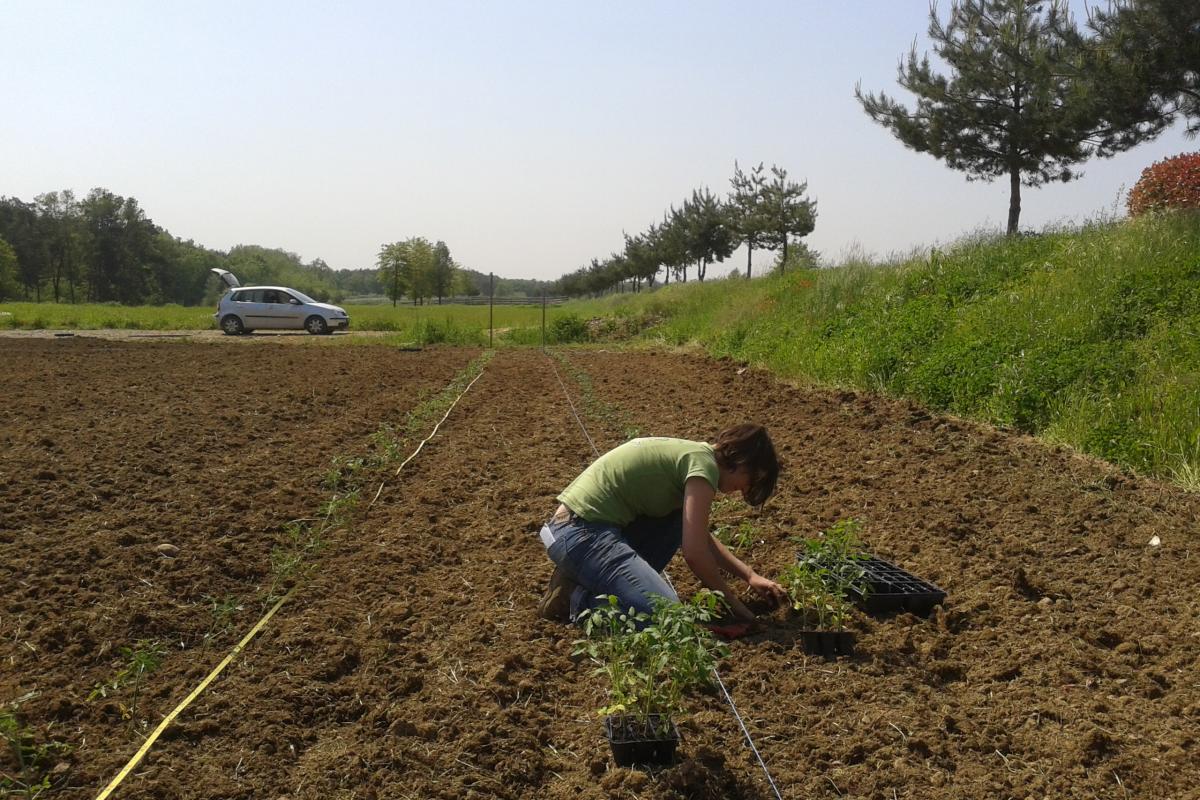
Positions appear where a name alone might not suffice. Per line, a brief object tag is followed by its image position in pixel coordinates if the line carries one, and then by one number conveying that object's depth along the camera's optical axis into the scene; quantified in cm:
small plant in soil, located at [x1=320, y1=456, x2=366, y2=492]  720
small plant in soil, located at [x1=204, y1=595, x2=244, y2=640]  425
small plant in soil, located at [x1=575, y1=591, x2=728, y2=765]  299
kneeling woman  381
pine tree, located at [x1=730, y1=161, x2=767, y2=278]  3328
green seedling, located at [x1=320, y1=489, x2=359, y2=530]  611
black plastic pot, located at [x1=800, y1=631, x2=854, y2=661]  390
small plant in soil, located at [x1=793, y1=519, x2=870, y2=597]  394
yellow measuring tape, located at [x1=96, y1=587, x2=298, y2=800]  290
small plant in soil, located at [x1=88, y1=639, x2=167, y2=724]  348
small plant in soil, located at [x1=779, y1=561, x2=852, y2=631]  395
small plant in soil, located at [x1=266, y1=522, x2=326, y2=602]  495
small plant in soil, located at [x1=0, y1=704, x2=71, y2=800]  283
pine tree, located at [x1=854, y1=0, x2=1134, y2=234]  1739
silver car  2842
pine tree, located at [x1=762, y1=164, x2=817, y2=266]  3175
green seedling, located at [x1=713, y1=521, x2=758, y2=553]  530
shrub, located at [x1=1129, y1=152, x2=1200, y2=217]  1295
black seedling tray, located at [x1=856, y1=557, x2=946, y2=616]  431
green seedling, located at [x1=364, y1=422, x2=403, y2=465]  828
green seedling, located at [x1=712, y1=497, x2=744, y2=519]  627
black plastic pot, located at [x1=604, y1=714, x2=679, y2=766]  303
